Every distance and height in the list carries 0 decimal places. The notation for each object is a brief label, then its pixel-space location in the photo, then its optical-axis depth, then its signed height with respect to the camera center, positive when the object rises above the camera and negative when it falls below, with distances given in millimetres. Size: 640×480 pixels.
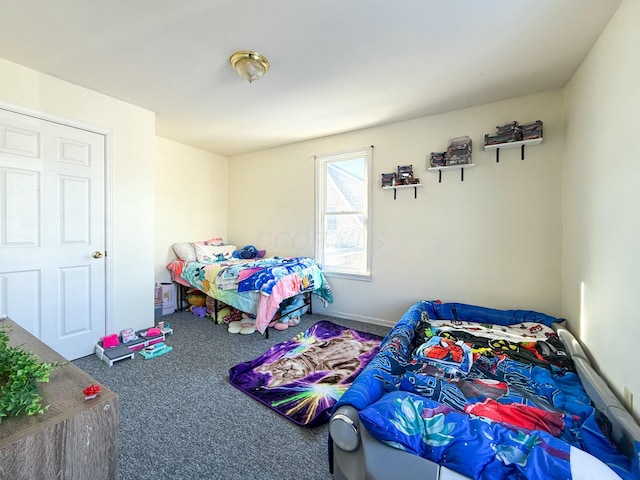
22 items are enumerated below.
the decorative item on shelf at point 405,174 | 3250 +758
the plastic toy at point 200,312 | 3801 -1059
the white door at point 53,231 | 2244 +28
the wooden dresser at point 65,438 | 750 -600
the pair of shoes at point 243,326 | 3227 -1094
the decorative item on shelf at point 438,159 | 3029 +876
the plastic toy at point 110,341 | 2632 -1032
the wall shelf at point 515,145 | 2583 +929
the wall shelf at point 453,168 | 2926 +778
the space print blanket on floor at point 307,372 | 1927 -1163
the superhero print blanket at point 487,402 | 1058 -850
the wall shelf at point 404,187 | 3219 +613
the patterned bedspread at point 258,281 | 2959 -540
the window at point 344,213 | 3676 +335
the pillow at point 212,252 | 3999 -257
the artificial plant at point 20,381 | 819 -487
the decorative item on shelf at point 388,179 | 3338 +717
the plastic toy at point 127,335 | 2752 -1016
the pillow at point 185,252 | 3949 -239
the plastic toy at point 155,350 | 2619 -1129
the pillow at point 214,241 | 4512 -90
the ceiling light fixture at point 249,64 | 2055 +1331
